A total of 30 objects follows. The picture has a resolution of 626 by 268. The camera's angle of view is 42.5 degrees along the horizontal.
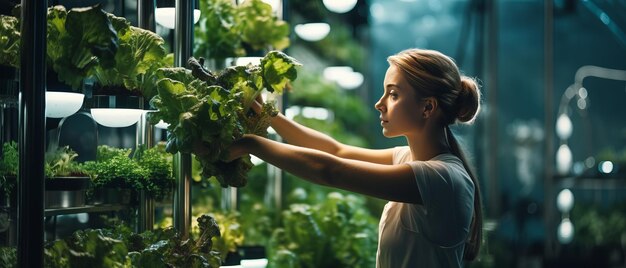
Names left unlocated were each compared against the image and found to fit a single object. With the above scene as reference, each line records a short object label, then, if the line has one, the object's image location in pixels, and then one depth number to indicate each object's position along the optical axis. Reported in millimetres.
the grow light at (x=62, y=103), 2054
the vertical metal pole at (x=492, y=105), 7711
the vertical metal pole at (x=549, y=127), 7234
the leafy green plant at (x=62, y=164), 2117
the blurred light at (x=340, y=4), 5387
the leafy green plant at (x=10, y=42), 2020
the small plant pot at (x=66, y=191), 2104
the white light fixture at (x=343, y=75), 7285
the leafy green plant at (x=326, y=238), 3910
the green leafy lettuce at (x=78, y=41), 1981
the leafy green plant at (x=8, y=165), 2025
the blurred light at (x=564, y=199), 7527
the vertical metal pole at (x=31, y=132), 1903
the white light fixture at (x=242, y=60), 3297
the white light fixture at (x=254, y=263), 3222
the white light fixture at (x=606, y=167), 7023
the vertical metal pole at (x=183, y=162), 2451
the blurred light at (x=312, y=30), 5508
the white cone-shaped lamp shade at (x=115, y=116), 2256
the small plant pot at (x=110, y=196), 2287
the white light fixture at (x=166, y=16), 2576
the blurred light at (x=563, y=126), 7415
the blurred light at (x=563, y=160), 7445
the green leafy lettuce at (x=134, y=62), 2201
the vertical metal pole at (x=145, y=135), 2465
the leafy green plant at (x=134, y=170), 2295
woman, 2221
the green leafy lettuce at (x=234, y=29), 3248
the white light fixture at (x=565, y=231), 7130
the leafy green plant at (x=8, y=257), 2016
